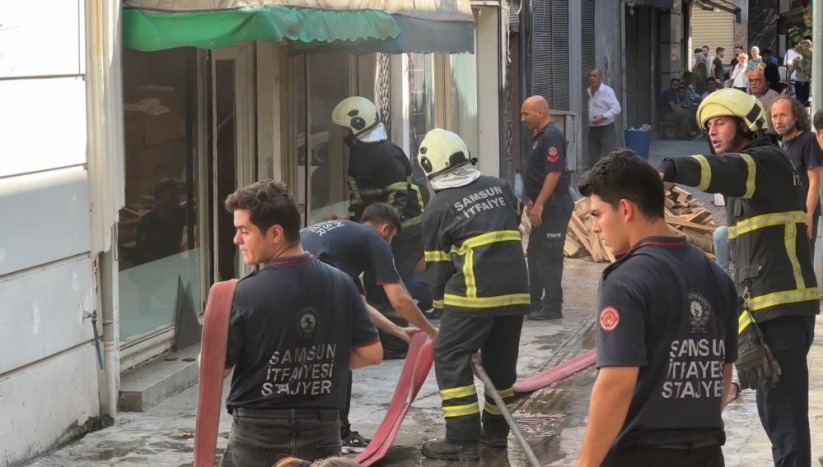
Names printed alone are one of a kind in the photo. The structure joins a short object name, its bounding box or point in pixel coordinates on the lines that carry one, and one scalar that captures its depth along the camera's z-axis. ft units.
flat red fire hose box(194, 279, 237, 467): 15.31
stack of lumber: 49.75
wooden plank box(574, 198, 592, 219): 51.20
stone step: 28.02
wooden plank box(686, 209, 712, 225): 50.70
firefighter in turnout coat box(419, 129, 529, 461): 24.61
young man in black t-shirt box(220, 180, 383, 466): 15.58
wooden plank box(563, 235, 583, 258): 50.70
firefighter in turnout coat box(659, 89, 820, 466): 19.44
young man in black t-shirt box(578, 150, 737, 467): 13.00
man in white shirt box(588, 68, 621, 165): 71.26
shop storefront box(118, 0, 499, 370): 29.43
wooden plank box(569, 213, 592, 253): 50.16
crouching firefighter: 35.53
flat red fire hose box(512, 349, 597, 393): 28.97
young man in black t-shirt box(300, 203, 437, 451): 23.54
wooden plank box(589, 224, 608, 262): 49.35
